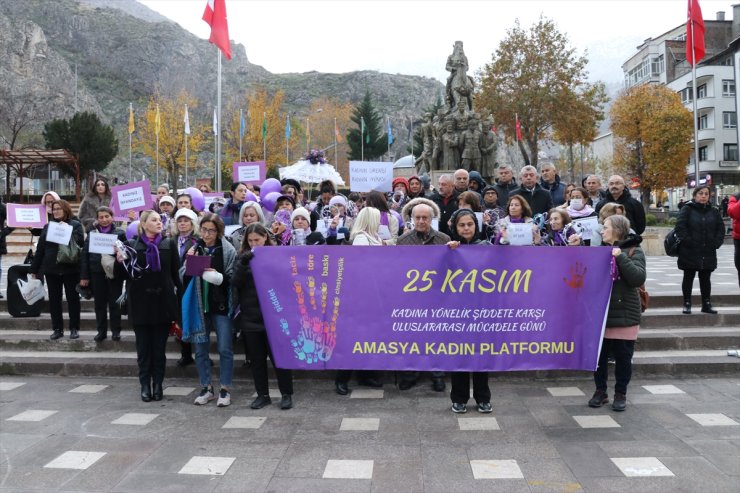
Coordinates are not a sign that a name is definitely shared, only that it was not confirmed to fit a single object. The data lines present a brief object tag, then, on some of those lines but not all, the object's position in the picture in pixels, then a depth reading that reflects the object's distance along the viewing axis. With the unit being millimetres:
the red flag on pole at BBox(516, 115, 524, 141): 34281
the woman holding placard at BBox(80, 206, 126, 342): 7340
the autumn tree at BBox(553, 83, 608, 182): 35406
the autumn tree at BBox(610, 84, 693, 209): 41531
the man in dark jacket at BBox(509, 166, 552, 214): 7984
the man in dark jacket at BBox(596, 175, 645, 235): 7695
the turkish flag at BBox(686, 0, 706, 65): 18281
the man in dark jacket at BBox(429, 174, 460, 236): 7961
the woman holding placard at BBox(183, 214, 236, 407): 5887
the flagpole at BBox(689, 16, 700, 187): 18359
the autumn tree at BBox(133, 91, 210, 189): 54531
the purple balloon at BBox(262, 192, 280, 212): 8659
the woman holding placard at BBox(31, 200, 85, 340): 7723
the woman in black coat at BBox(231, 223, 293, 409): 5750
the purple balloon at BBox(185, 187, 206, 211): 8672
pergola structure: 29109
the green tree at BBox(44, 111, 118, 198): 46156
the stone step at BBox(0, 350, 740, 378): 6637
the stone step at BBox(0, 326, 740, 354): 7328
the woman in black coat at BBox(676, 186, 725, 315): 7926
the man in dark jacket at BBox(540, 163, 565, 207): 8680
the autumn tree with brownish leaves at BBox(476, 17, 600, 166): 35406
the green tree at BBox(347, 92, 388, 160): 63825
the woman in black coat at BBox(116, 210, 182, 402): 6020
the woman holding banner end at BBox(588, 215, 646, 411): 5531
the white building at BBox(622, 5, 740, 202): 53344
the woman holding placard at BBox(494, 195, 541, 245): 6023
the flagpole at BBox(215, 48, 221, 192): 13247
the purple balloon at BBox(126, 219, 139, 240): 7588
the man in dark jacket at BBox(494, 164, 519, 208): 8508
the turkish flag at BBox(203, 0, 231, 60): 13539
